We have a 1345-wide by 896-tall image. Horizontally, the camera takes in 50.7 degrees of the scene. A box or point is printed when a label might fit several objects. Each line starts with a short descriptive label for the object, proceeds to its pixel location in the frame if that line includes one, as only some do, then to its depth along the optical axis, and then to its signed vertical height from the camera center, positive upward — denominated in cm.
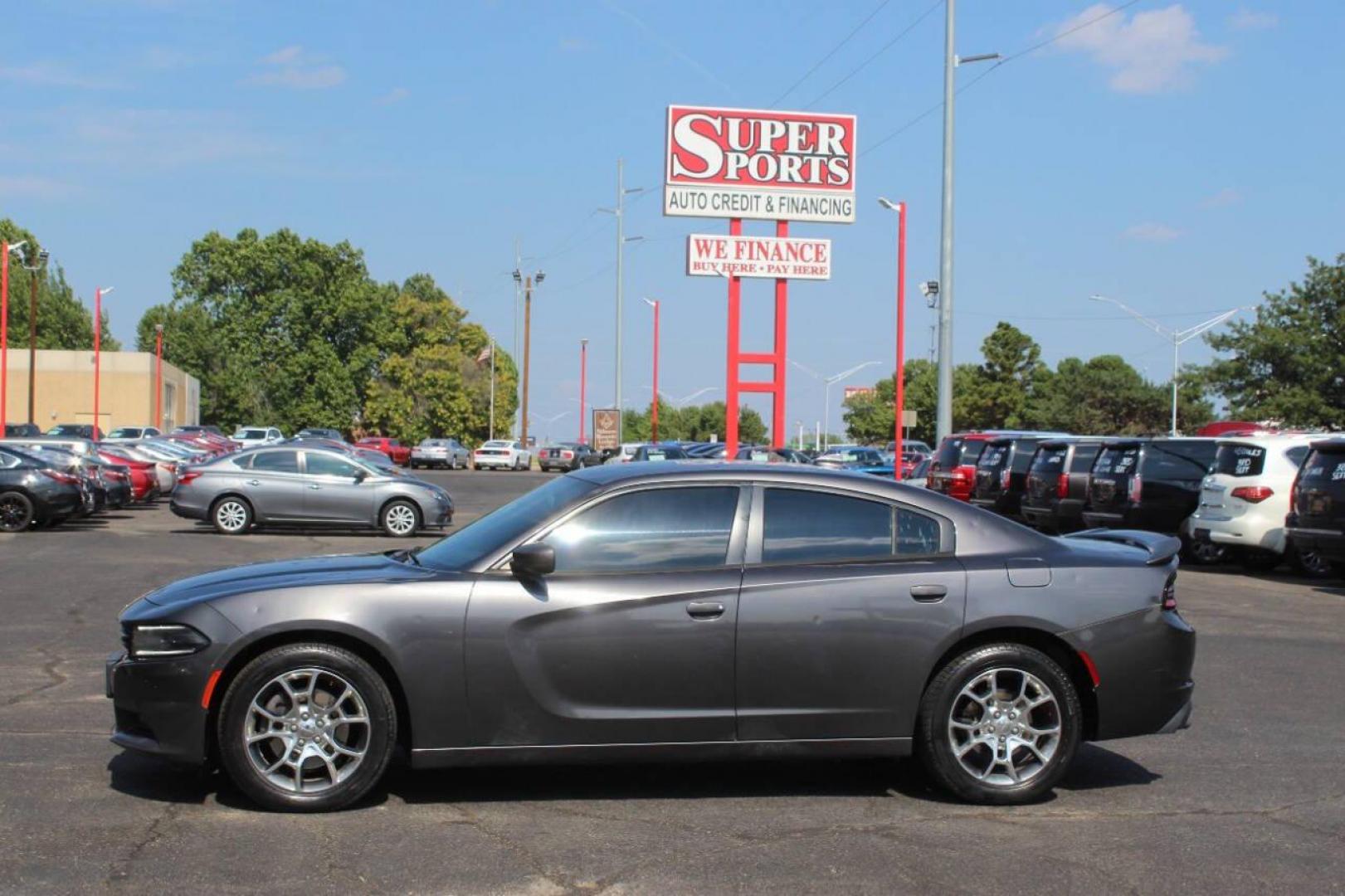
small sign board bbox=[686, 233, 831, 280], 4788 +666
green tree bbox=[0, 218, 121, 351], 9412 +887
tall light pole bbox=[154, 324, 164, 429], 7806 +280
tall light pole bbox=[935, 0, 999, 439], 3569 +497
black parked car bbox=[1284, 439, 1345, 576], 1545 -44
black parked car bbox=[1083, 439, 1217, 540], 1959 -30
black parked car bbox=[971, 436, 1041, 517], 2408 -27
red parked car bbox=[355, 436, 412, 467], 6888 -10
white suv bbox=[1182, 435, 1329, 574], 1772 -41
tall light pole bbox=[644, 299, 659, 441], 7381 +604
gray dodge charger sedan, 587 -82
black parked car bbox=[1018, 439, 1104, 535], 2130 -38
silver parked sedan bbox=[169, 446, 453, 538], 2286 -81
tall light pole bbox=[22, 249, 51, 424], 6038 +485
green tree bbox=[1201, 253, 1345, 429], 3688 +281
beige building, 7769 +286
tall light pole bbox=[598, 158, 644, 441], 6481 +775
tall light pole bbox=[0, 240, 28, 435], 4806 +374
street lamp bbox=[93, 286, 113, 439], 6325 +433
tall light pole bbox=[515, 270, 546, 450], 7946 +753
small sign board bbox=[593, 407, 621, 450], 7188 +111
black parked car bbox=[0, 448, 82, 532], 2223 -88
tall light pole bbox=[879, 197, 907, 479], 3675 +498
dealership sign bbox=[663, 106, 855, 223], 4706 +964
